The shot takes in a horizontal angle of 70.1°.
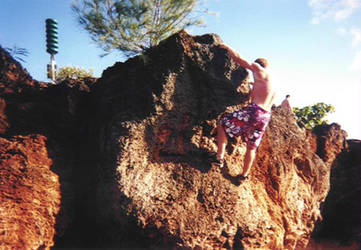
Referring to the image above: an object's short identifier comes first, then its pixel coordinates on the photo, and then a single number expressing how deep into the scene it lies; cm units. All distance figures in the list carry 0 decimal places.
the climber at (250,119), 389
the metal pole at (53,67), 787
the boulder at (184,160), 353
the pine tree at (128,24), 444
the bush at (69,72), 799
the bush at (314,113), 1078
